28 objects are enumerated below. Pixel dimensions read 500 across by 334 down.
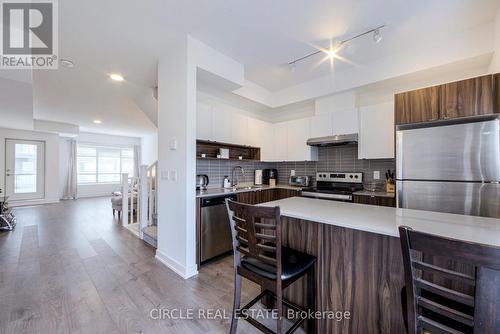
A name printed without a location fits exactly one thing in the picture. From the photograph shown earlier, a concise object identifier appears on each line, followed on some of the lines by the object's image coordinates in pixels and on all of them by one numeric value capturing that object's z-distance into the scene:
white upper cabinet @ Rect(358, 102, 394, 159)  2.89
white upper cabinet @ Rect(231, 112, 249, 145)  3.56
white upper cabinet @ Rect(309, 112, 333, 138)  3.44
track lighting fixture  2.21
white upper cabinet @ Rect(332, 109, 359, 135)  3.18
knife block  2.94
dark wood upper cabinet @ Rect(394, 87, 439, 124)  2.20
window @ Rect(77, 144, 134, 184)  8.18
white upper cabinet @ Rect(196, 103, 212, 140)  3.07
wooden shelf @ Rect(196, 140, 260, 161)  3.31
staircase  3.53
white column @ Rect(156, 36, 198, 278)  2.34
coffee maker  4.39
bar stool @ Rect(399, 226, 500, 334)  0.65
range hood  3.15
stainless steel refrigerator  1.92
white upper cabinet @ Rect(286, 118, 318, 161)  3.74
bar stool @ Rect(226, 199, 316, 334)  1.19
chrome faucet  3.85
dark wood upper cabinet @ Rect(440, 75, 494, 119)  1.95
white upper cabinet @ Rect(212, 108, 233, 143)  3.27
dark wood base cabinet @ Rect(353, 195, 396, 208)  2.62
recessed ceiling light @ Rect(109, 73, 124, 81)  3.22
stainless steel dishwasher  2.57
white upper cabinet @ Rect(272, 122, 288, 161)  4.05
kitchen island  1.16
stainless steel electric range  3.04
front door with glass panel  6.41
